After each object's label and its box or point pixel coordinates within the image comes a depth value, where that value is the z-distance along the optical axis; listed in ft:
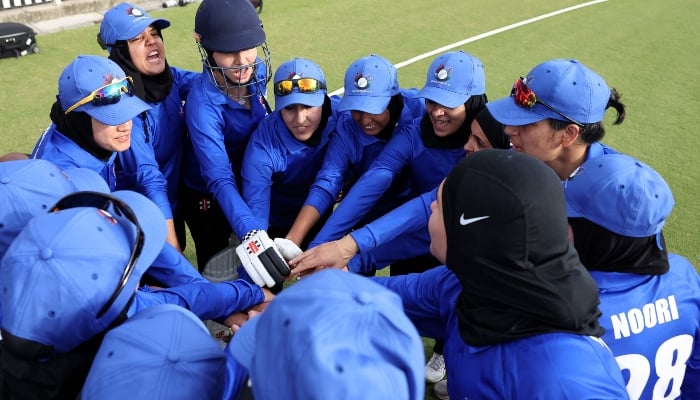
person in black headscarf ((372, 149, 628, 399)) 5.91
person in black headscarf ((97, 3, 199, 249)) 11.71
